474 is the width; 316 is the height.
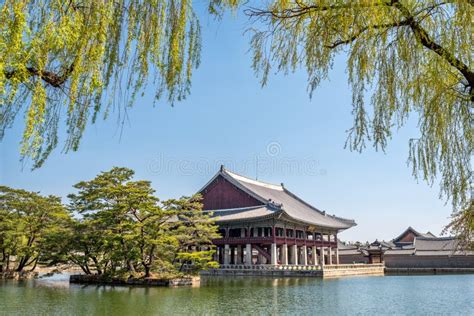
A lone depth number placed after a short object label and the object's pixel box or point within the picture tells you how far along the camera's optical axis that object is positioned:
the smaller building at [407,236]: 55.94
